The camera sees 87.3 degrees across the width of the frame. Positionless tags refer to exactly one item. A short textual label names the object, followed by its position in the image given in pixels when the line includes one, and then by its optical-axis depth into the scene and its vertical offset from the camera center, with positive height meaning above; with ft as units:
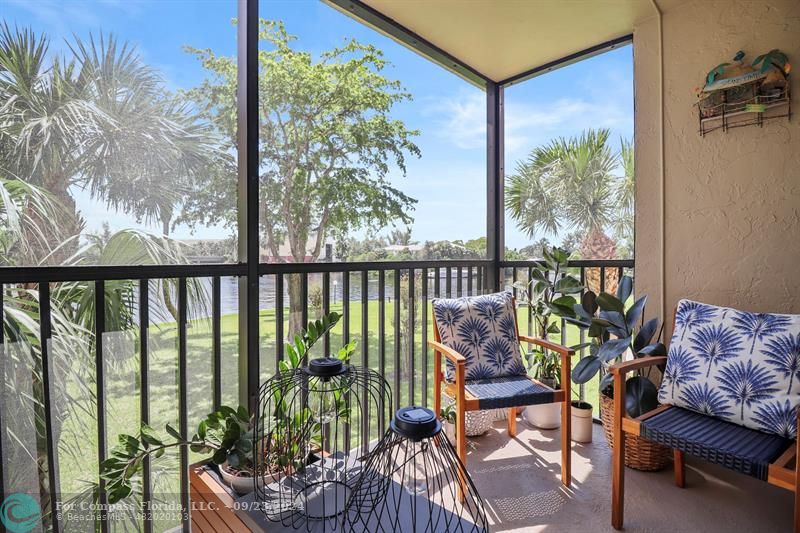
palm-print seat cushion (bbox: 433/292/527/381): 7.98 -1.33
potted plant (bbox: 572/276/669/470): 6.61 -1.41
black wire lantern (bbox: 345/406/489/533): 2.87 -2.27
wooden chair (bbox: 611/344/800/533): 4.69 -2.19
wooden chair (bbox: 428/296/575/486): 6.75 -2.14
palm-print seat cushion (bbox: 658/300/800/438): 5.28 -1.40
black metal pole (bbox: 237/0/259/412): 6.07 +1.10
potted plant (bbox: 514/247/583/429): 8.67 -0.98
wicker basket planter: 7.27 -3.31
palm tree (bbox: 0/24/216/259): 4.60 +1.73
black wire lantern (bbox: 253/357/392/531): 4.10 -2.37
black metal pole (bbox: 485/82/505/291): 10.85 +2.06
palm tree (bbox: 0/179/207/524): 4.54 -0.65
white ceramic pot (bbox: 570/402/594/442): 8.43 -3.19
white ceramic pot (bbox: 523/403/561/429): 9.12 -3.27
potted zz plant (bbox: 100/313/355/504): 4.56 -2.10
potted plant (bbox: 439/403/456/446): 7.92 -2.90
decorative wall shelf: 6.84 +2.57
